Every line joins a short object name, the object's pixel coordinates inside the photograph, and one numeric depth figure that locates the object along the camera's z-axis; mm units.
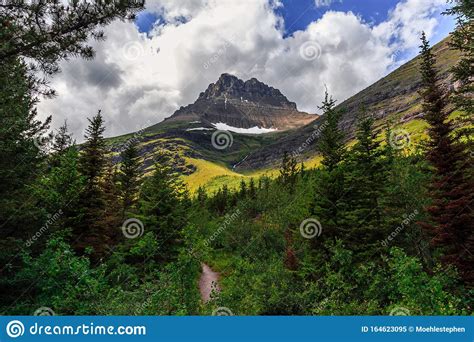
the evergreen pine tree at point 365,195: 19500
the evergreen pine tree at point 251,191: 91850
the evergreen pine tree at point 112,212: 22289
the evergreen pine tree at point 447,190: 17344
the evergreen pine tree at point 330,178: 20500
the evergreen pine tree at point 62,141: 25266
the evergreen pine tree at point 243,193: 97238
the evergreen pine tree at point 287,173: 73688
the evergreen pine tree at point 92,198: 19969
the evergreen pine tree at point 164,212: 22859
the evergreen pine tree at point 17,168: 11203
